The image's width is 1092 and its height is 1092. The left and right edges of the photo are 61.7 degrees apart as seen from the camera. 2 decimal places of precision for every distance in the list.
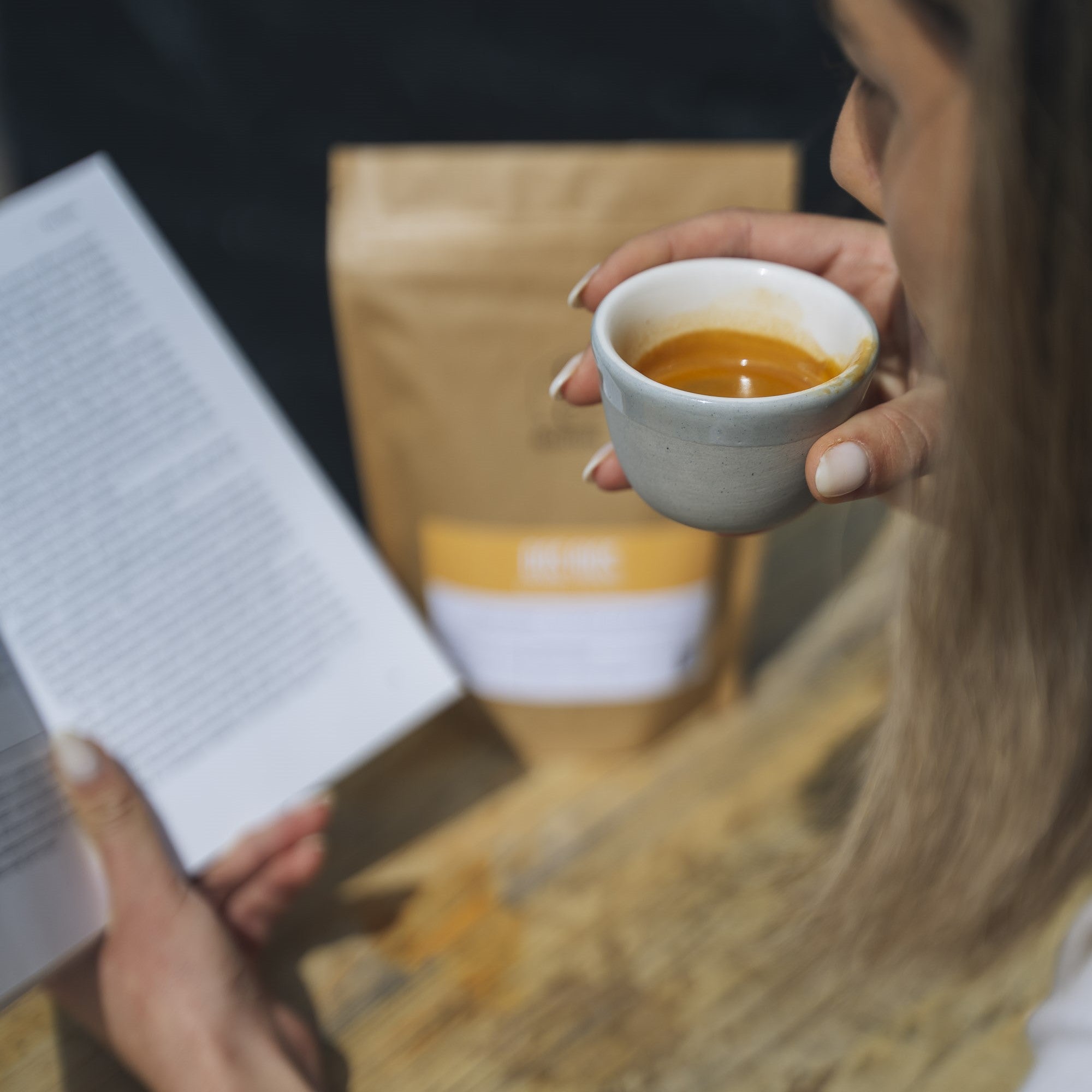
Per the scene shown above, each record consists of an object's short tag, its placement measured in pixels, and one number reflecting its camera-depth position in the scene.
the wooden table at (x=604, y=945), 0.56
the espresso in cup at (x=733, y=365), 0.44
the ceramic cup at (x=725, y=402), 0.36
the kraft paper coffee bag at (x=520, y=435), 0.63
